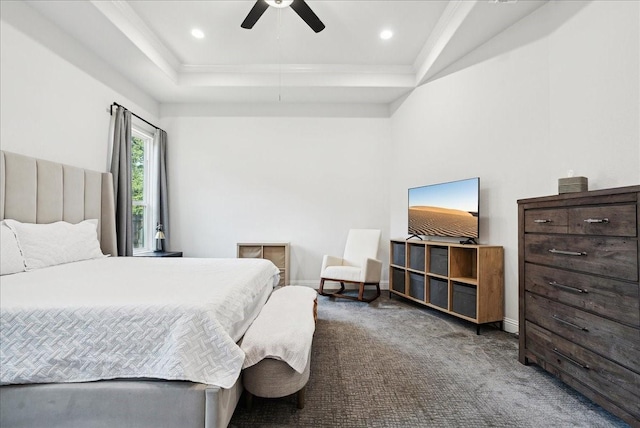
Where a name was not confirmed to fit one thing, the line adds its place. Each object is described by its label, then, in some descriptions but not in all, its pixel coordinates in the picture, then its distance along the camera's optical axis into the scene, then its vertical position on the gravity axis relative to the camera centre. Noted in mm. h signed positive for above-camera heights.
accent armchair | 3580 -635
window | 4004 +377
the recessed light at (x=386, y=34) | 3118 +2003
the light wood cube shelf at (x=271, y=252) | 4066 -505
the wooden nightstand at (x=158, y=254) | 3584 -478
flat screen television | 2904 +86
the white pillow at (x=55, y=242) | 1991 -198
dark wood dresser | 1385 -430
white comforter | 1165 -502
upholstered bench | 1417 -713
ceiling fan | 2285 +1683
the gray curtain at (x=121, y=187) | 3236 +333
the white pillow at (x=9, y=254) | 1783 -237
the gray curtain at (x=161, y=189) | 4148 +396
